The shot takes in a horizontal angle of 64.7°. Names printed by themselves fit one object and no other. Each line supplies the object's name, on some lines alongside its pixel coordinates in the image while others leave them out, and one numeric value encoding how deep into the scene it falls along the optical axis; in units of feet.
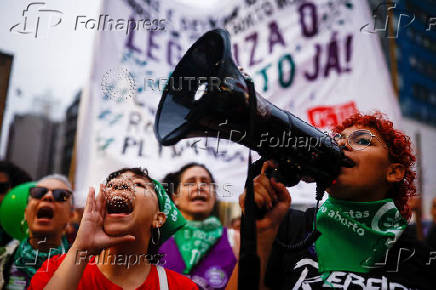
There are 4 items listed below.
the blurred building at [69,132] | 70.49
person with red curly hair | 4.19
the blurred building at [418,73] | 76.23
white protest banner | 10.11
